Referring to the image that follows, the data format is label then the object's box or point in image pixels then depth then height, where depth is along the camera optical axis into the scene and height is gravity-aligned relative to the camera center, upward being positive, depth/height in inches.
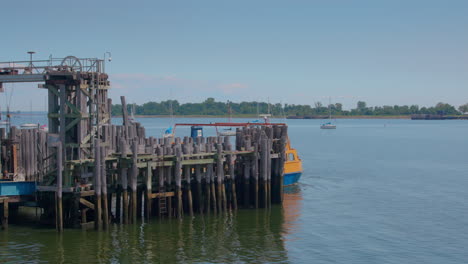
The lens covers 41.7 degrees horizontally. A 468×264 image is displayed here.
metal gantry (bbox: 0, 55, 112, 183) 1133.1 +30.5
